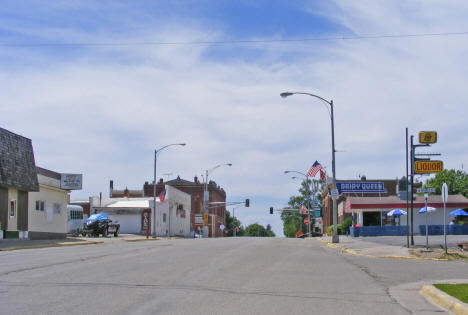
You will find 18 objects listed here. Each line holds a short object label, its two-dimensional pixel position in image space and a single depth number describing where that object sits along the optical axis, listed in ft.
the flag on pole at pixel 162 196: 208.88
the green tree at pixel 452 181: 293.33
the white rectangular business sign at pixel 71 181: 149.59
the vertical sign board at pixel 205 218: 281.84
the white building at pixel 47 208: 134.00
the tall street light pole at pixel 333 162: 113.29
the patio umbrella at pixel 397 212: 168.86
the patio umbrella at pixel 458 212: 167.53
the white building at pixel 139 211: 223.71
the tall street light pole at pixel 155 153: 174.81
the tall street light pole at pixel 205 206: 250.57
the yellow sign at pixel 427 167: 79.92
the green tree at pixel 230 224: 542.98
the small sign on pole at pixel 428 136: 78.43
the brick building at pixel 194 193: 373.26
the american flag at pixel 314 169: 160.66
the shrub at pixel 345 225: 201.31
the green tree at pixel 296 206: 423.23
